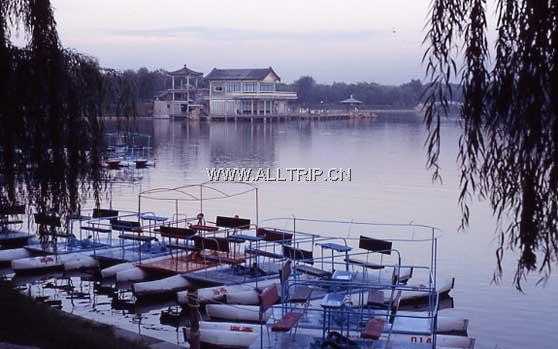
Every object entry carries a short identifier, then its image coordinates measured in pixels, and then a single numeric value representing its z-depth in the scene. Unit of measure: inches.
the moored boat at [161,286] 557.0
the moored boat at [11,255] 663.8
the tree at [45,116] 296.8
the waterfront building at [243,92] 4065.0
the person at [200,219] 631.2
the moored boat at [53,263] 627.8
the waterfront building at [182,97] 4224.9
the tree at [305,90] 6072.8
